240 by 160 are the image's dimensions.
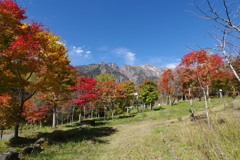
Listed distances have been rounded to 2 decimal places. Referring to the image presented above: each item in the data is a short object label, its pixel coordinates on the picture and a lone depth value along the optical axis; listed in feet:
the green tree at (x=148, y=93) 91.40
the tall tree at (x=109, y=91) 68.93
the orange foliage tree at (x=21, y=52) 22.54
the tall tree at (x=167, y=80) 99.40
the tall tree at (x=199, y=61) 31.96
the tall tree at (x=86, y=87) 58.38
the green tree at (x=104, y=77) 132.67
